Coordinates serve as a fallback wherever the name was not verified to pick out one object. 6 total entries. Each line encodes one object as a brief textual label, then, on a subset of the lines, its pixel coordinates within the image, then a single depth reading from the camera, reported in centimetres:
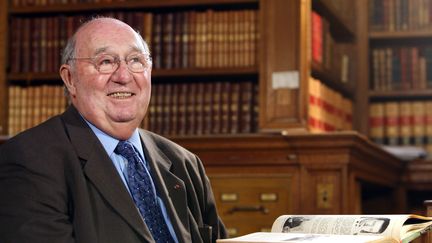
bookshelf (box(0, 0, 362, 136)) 448
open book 189
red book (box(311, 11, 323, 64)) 487
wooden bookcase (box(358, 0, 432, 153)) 555
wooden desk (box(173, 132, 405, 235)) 411
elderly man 201
